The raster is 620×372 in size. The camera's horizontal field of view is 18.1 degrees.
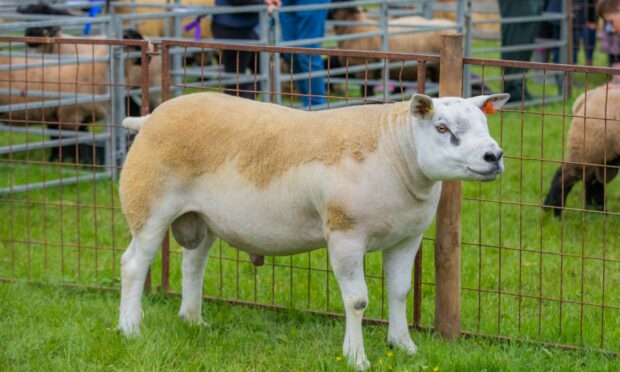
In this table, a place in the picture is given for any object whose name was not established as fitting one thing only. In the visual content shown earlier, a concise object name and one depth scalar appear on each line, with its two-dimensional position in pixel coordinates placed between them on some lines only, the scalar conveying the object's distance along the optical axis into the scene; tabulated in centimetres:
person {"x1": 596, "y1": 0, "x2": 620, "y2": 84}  1343
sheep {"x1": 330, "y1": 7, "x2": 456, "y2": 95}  2396
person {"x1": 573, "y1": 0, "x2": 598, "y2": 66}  2741
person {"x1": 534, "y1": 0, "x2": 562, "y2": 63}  2621
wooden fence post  952
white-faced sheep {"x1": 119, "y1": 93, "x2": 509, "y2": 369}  841
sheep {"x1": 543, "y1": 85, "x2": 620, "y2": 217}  1358
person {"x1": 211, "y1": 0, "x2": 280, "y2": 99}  1837
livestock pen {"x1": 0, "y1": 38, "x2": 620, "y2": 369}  1001
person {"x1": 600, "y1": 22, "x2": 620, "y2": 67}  2464
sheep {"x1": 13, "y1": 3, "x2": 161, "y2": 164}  1794
